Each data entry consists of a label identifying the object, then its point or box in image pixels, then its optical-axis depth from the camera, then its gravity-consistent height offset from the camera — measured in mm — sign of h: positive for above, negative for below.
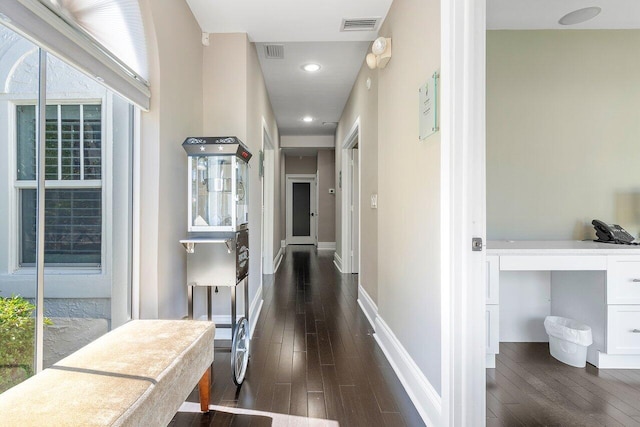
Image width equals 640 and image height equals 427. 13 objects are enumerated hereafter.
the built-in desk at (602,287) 2150 -508
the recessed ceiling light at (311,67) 3777 +1764
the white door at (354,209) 4947 +62
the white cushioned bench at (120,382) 901 -565
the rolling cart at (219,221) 2135 -60
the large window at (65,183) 1241 +139
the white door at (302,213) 9703 +14
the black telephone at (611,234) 2389 -159
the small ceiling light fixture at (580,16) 2402 +1533
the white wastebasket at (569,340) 2197 -900
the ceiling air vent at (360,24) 2650 +1624
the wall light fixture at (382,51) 2438 +1263
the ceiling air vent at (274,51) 3287 +1739
